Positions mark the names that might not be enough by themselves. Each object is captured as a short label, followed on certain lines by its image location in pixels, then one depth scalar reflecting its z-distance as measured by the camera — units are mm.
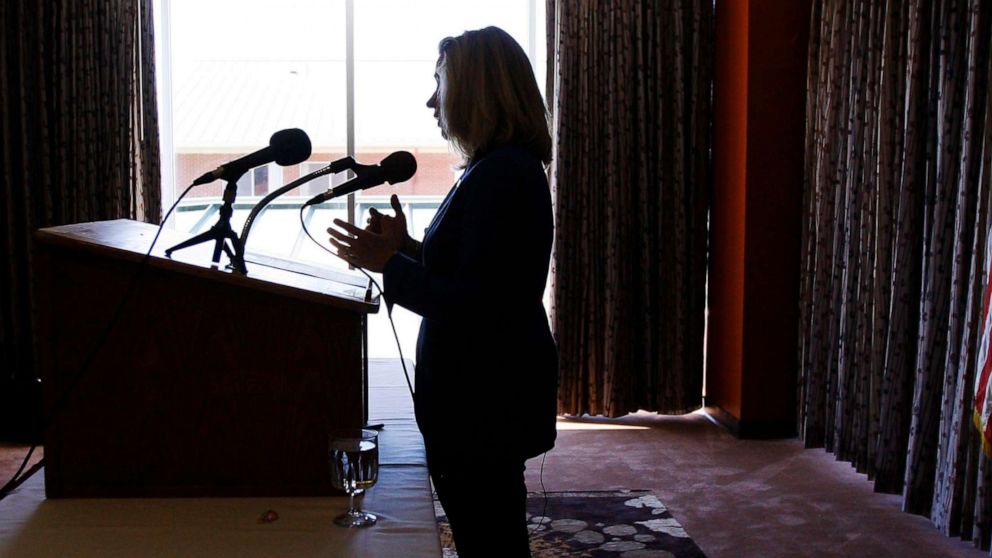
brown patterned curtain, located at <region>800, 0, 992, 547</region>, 2969
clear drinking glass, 1416
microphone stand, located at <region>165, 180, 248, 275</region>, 1612
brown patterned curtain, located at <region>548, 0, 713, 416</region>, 4461
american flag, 2415
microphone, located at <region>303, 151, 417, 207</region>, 1646
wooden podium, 1521
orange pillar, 4180
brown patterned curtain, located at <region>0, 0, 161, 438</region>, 4234
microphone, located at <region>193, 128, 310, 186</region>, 1582
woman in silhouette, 1555
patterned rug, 3031
